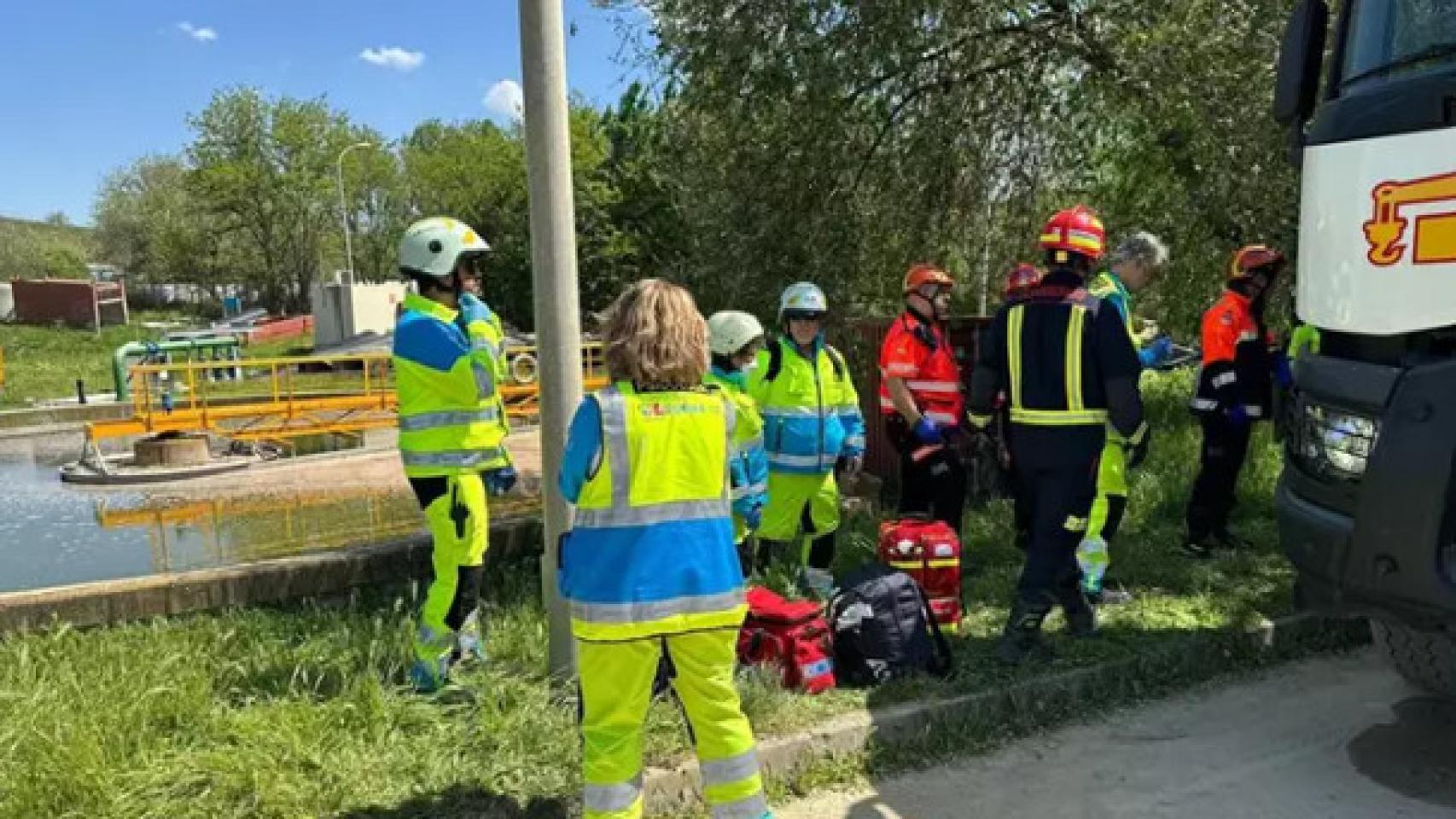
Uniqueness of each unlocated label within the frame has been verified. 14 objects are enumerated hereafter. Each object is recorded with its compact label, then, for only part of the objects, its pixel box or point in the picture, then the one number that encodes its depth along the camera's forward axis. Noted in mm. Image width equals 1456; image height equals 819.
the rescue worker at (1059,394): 4637
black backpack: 4637
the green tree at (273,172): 53688
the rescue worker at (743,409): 4363
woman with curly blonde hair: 3100
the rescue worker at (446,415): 4422
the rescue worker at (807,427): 5566
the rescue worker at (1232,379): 6453
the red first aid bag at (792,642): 4527
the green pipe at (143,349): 23812
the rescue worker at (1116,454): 5660
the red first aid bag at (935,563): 5316
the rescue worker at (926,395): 6113
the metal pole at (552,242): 4012
